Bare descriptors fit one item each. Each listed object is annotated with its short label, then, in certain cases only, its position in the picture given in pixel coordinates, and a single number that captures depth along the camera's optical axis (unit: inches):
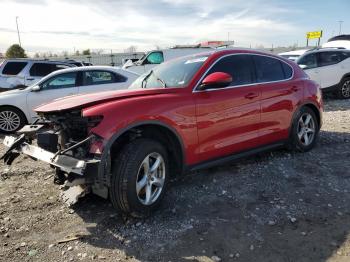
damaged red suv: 139.0
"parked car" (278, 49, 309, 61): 581.9
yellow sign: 1729.6
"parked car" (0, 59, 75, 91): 432.8
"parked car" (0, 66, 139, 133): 338.0
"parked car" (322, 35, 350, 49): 717.3
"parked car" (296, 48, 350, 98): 474.0
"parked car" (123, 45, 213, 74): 643.5
